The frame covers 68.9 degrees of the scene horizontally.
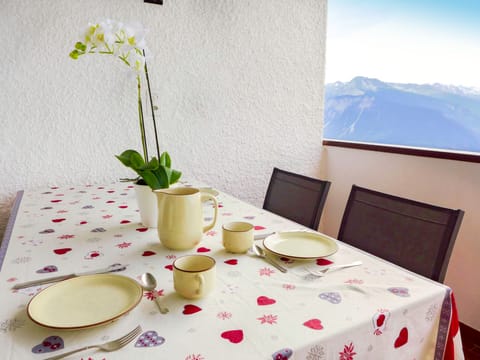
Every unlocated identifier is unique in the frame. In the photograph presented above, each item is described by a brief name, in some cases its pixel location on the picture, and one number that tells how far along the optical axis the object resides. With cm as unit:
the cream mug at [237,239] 85
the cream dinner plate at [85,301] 56
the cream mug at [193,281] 62
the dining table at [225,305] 52
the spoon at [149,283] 65
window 179
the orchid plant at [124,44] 86
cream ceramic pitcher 82
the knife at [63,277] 69
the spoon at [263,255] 78
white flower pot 102
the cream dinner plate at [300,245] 84
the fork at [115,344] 49
